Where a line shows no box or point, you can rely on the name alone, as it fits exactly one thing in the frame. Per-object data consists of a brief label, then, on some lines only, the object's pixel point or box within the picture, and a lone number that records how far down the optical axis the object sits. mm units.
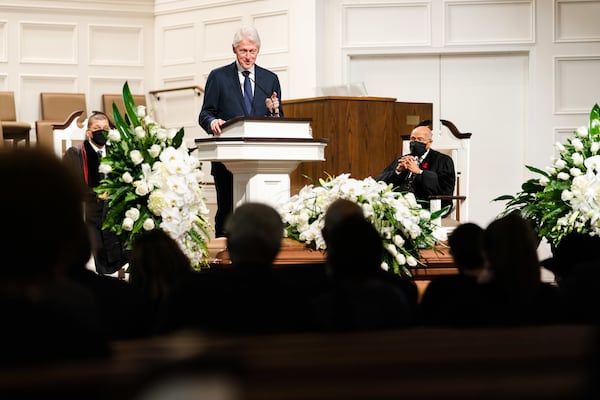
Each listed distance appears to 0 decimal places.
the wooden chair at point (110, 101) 21222
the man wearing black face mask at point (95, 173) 12961
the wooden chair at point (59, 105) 20752
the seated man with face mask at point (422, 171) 12755
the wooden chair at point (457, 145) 15439
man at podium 11722
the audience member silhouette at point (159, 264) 5672
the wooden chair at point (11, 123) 19954
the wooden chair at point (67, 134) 17633
